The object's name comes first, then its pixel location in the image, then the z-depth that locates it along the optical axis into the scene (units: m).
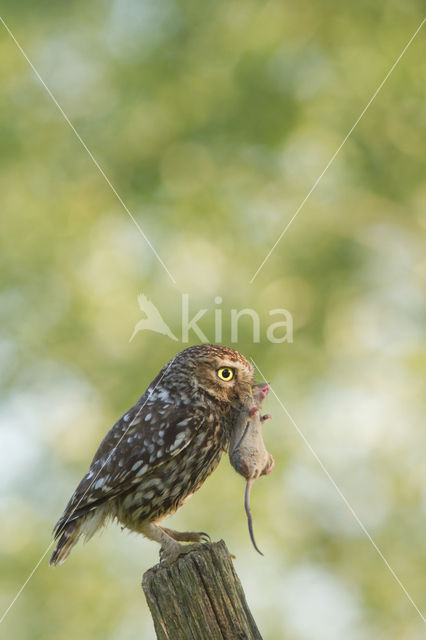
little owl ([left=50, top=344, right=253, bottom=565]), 7.79
